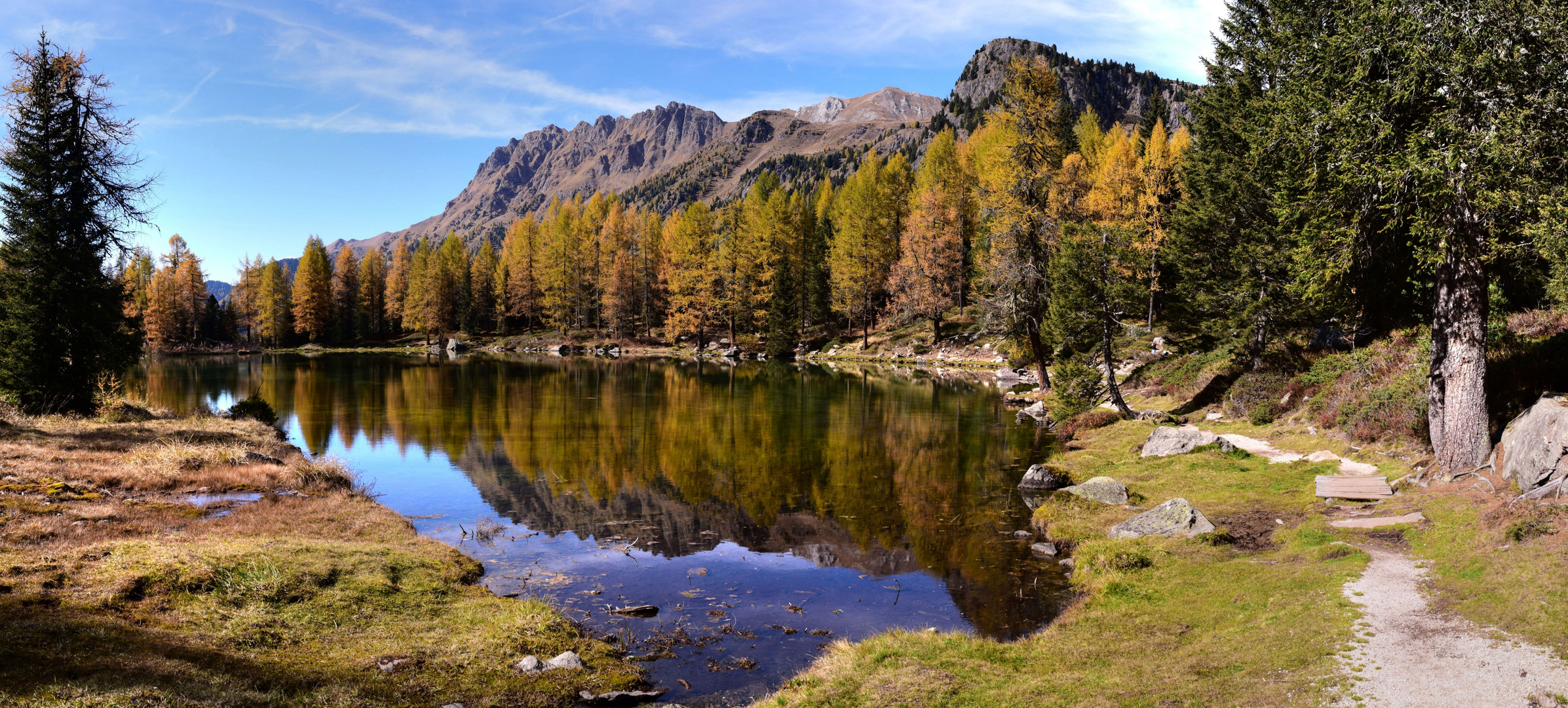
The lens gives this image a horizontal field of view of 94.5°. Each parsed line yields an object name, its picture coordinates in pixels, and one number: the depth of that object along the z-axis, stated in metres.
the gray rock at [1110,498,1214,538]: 14.99
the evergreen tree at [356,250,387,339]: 112.69
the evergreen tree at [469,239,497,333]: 108.56
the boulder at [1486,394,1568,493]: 11.71
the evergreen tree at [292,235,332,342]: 105.75
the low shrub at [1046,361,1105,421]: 29.98
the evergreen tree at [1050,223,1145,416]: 29.25
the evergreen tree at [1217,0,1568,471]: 12.53
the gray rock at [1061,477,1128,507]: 18.47
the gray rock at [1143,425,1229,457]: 22.50
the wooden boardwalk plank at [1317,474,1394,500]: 15.10
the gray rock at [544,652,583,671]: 9.89
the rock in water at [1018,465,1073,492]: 21.48
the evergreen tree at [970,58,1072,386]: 35.94
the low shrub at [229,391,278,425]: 29.67
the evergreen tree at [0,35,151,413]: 26.08
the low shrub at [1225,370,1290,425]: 24.98
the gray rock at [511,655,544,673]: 9.72
